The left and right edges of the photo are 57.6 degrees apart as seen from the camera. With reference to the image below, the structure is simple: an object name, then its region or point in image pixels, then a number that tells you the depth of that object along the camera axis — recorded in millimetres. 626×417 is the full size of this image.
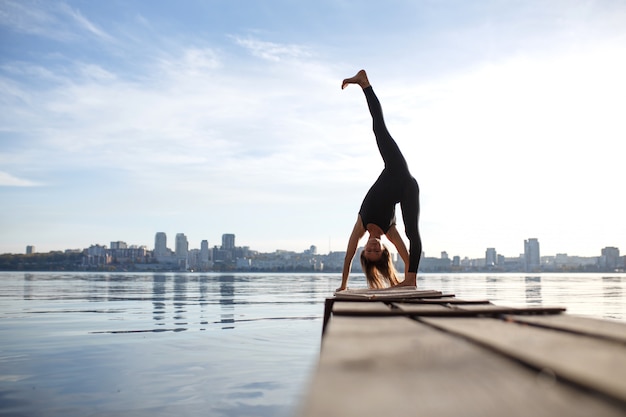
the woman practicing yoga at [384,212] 7469
